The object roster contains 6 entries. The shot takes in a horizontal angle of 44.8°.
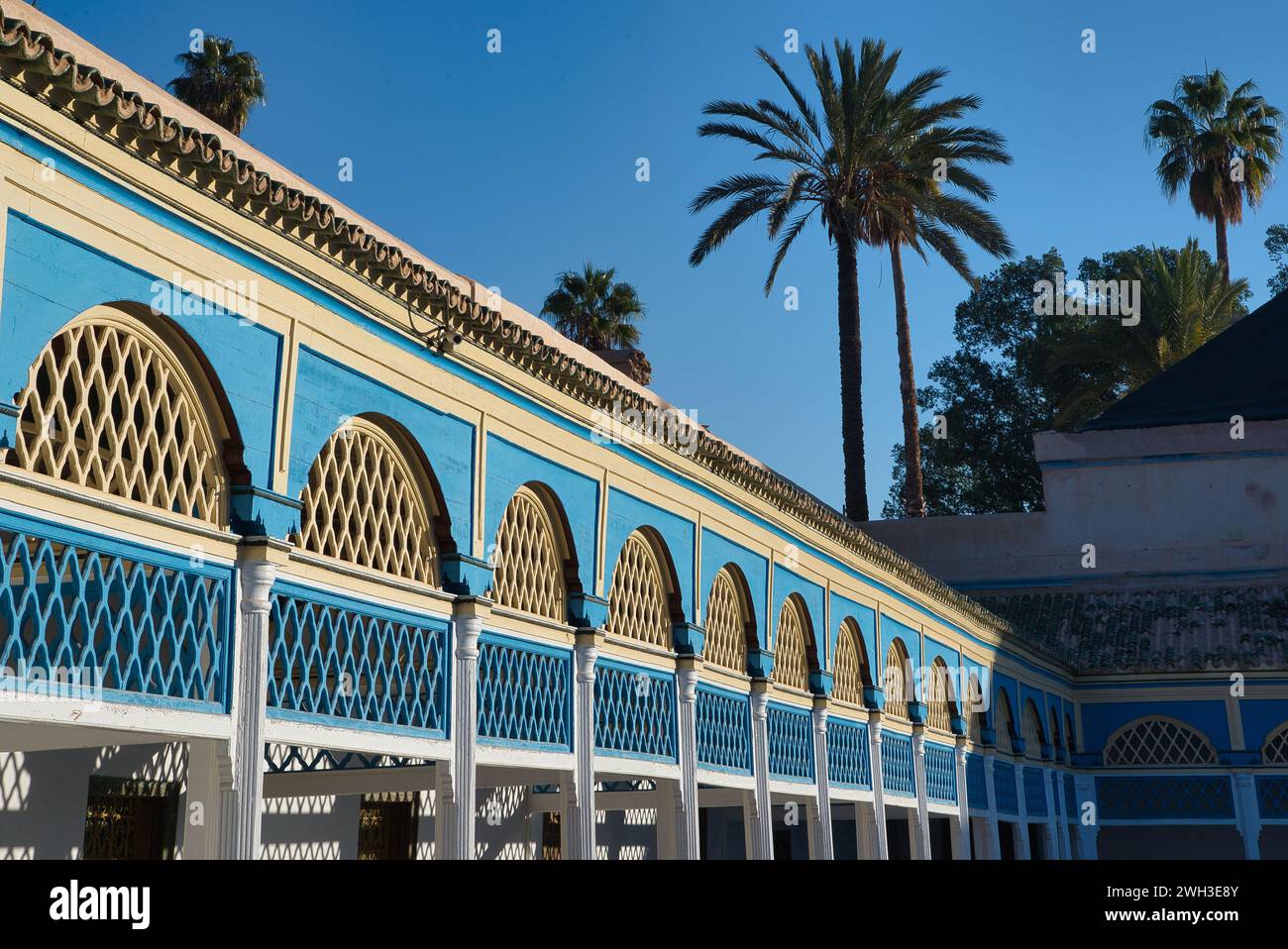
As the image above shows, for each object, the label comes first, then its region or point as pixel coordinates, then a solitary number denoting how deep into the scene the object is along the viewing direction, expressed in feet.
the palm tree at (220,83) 108.58
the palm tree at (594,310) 109.81
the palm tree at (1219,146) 142.10
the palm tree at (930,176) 92.79
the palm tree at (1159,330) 126.21
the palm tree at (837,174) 92.22
